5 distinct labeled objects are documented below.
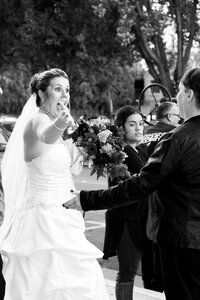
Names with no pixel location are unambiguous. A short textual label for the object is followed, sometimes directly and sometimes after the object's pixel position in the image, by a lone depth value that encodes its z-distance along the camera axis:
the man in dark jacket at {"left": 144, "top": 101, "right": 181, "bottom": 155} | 4.99
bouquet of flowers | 3.82
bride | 3.77
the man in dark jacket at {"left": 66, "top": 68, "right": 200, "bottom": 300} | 2.70
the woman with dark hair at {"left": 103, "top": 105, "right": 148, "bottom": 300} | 4.19
